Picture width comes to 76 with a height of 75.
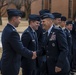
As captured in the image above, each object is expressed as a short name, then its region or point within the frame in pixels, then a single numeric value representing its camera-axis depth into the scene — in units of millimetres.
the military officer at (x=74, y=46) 14018
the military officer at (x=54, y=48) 7741
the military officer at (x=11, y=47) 7853
